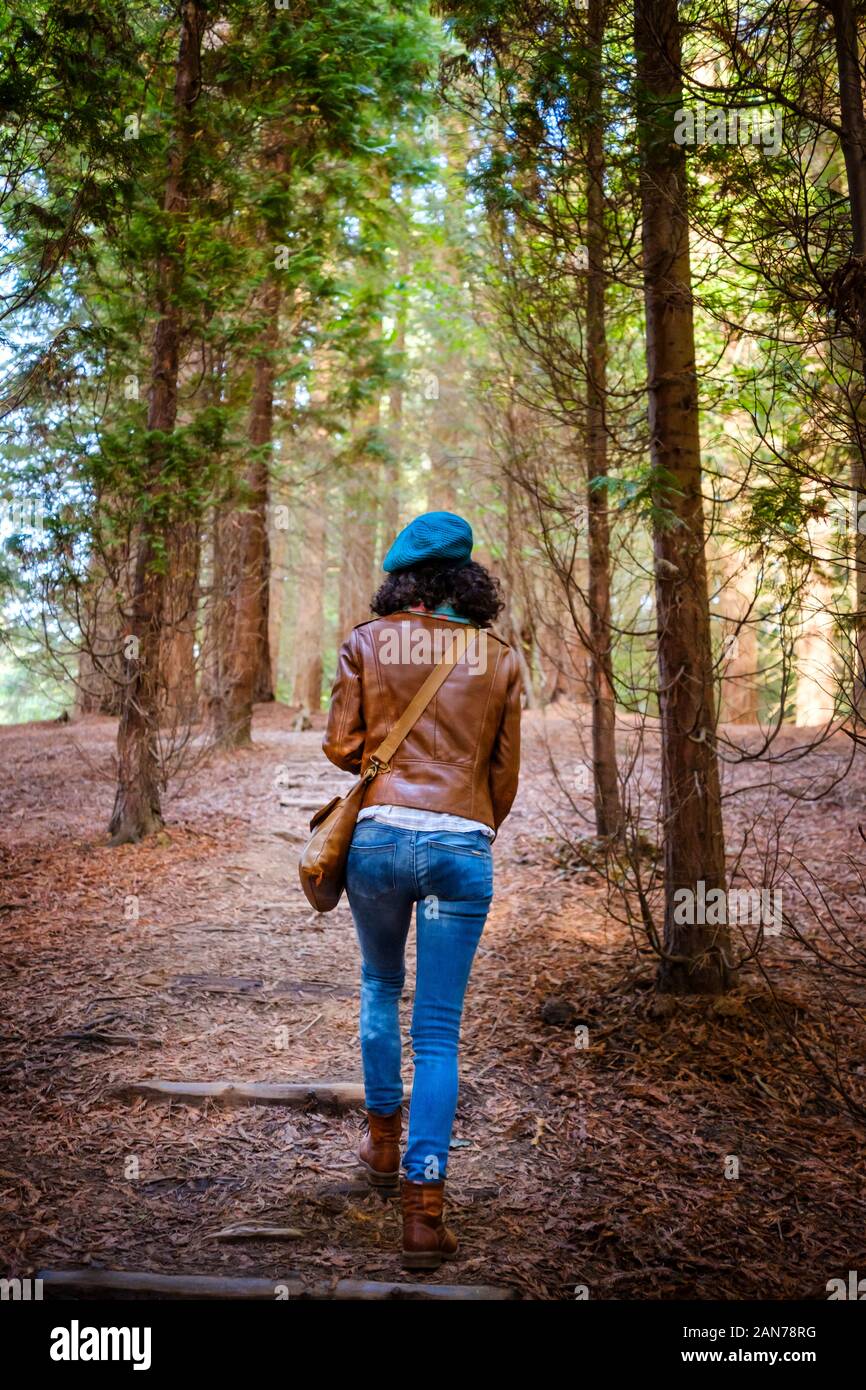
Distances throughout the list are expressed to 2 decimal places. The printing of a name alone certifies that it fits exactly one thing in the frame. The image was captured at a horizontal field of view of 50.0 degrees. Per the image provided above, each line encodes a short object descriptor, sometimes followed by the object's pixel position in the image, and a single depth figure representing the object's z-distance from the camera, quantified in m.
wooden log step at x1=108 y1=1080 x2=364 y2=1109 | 3.97
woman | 2.90
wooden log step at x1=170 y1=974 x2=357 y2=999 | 5.23
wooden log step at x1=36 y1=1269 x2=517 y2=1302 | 2.68
